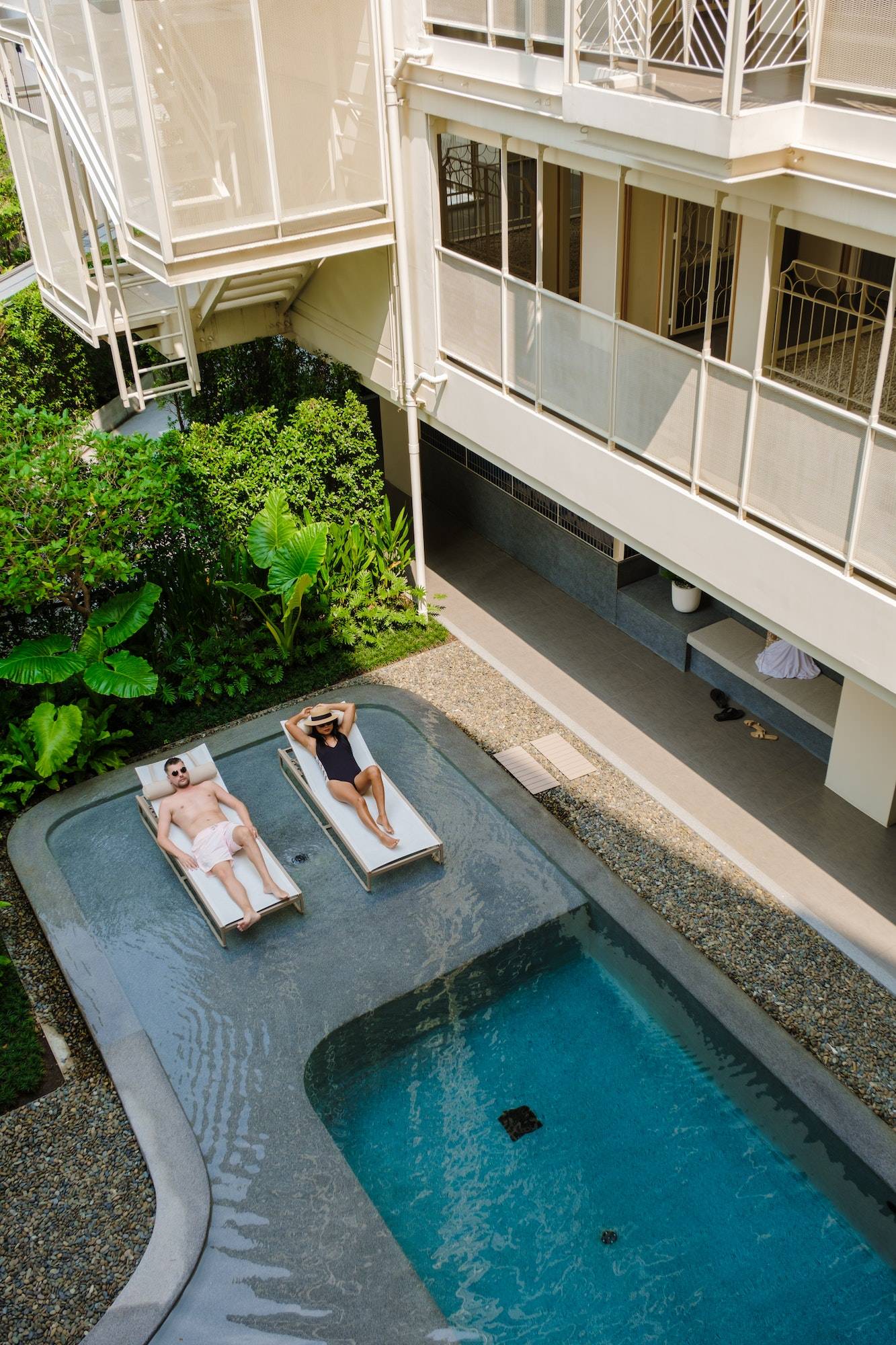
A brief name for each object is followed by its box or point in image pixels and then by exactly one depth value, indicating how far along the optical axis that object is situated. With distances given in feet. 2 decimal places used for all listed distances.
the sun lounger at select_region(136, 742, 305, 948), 30.27
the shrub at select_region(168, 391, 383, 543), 40.73
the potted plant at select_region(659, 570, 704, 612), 39.78
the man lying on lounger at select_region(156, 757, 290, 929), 30.91
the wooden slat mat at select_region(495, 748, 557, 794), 35.55
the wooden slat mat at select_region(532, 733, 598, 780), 36.22
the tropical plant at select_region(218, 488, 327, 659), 39.50
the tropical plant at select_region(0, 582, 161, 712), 36.17
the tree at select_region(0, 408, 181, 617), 35.35
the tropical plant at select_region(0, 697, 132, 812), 34.96
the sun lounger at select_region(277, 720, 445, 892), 31.99
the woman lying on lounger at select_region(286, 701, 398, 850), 32.94
